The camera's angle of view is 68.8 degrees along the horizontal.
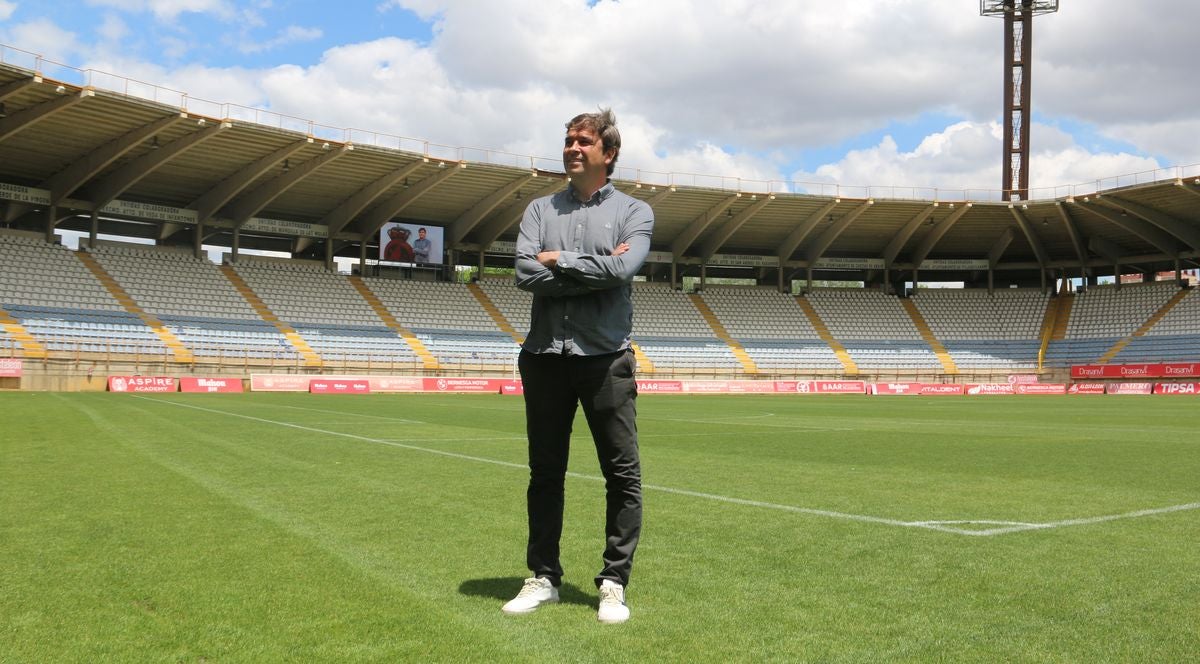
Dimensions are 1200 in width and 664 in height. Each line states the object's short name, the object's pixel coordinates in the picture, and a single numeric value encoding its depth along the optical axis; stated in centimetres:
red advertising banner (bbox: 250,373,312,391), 3622
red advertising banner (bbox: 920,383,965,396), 4432
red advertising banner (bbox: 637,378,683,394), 4162
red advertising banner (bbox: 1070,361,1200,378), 4497
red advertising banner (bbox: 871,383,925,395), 4403
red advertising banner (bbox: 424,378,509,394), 3869
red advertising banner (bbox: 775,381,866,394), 4434
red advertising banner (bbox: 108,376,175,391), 3381
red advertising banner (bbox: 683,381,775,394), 4272
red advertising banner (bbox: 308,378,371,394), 3659
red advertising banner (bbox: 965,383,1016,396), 4547
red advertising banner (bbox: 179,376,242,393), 3466
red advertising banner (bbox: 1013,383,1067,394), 4588
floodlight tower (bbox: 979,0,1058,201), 5662
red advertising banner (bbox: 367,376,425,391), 3766
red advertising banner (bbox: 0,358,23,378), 3216
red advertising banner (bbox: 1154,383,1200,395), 4255
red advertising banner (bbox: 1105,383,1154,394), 4453
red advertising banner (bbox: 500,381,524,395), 3900
